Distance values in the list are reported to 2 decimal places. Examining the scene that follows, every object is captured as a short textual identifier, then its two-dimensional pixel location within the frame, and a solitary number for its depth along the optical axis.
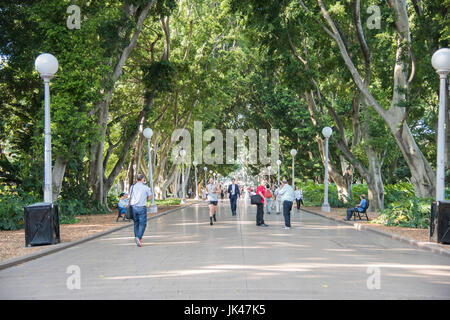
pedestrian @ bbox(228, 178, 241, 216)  27.02
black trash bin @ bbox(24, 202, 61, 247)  12.46
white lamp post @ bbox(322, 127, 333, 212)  26.11
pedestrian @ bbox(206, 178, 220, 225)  19.06
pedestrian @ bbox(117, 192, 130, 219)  21.45
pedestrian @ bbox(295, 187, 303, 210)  33.12
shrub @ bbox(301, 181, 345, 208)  32.44
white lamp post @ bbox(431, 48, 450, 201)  12.95
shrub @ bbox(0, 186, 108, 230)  17.92
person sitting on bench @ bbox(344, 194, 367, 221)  20.03
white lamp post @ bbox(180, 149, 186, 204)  41.06
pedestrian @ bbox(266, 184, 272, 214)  27.57
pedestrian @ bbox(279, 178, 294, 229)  17.02
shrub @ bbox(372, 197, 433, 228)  16.78
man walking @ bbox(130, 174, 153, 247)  12.70
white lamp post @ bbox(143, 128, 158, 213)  26.80
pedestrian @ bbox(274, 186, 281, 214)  26.86
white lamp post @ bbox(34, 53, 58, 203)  13.38
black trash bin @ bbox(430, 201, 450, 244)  12.11
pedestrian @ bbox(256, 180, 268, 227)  18.70
